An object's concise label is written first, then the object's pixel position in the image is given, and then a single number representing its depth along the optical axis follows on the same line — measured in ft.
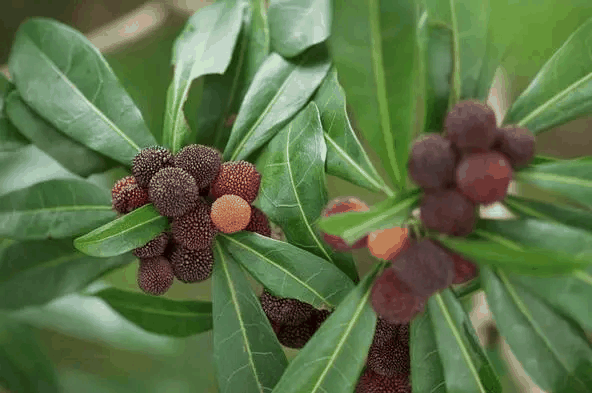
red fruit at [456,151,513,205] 2.06
